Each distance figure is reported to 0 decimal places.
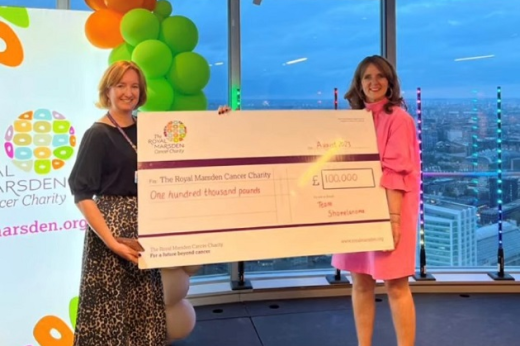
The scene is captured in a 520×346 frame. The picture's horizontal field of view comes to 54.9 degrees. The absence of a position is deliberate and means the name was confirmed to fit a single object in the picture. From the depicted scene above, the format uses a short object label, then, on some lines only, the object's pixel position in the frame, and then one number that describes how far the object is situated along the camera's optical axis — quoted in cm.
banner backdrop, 246
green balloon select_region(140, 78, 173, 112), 259
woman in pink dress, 223
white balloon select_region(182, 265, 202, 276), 282
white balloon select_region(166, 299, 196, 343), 284
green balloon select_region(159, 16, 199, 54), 264
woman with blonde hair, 190
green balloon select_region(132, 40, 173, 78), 252
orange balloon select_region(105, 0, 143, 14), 259
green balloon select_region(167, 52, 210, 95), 264
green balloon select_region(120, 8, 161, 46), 254
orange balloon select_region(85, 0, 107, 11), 265
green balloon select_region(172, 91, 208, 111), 273
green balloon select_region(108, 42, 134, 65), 264
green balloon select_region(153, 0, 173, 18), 273
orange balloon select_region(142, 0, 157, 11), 268
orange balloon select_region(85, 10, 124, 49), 259
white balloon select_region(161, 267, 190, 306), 277
